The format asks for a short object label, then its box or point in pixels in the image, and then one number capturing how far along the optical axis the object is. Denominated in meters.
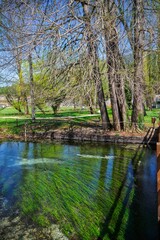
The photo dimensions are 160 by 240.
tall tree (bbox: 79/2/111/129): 5.60
